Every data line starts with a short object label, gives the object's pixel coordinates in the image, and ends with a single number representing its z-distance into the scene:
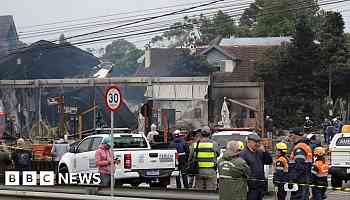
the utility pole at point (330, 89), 48.03
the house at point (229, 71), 37.62
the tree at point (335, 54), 48.97
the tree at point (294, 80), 48.34
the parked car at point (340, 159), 21.56
